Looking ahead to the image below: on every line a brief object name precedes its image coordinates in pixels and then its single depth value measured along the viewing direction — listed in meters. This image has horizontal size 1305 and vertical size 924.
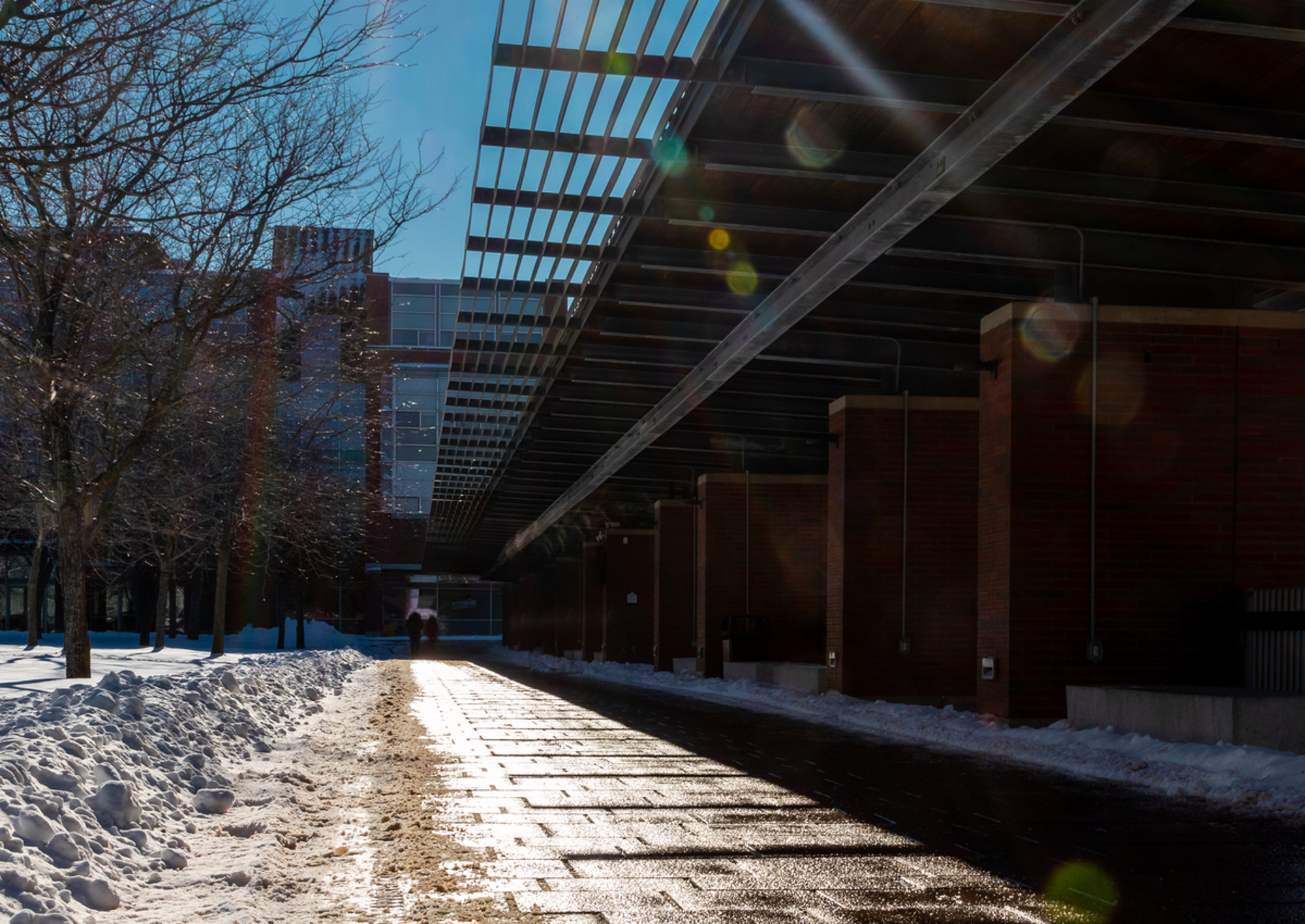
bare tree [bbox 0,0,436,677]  8.70
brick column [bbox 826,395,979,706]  20.11
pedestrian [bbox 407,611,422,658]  56.03
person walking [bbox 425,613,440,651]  67.75
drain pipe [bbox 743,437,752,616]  29.58
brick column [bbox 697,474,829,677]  29.66
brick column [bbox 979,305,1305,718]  14.63
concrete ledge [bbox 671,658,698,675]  32.16
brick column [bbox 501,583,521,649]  84.81
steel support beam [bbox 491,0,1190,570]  8.36
